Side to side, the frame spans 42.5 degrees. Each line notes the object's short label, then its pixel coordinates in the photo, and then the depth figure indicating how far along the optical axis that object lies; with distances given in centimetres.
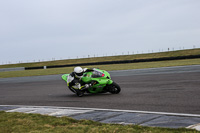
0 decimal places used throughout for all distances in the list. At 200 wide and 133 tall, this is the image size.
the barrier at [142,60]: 3876
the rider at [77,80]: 1117
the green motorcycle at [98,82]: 1107
